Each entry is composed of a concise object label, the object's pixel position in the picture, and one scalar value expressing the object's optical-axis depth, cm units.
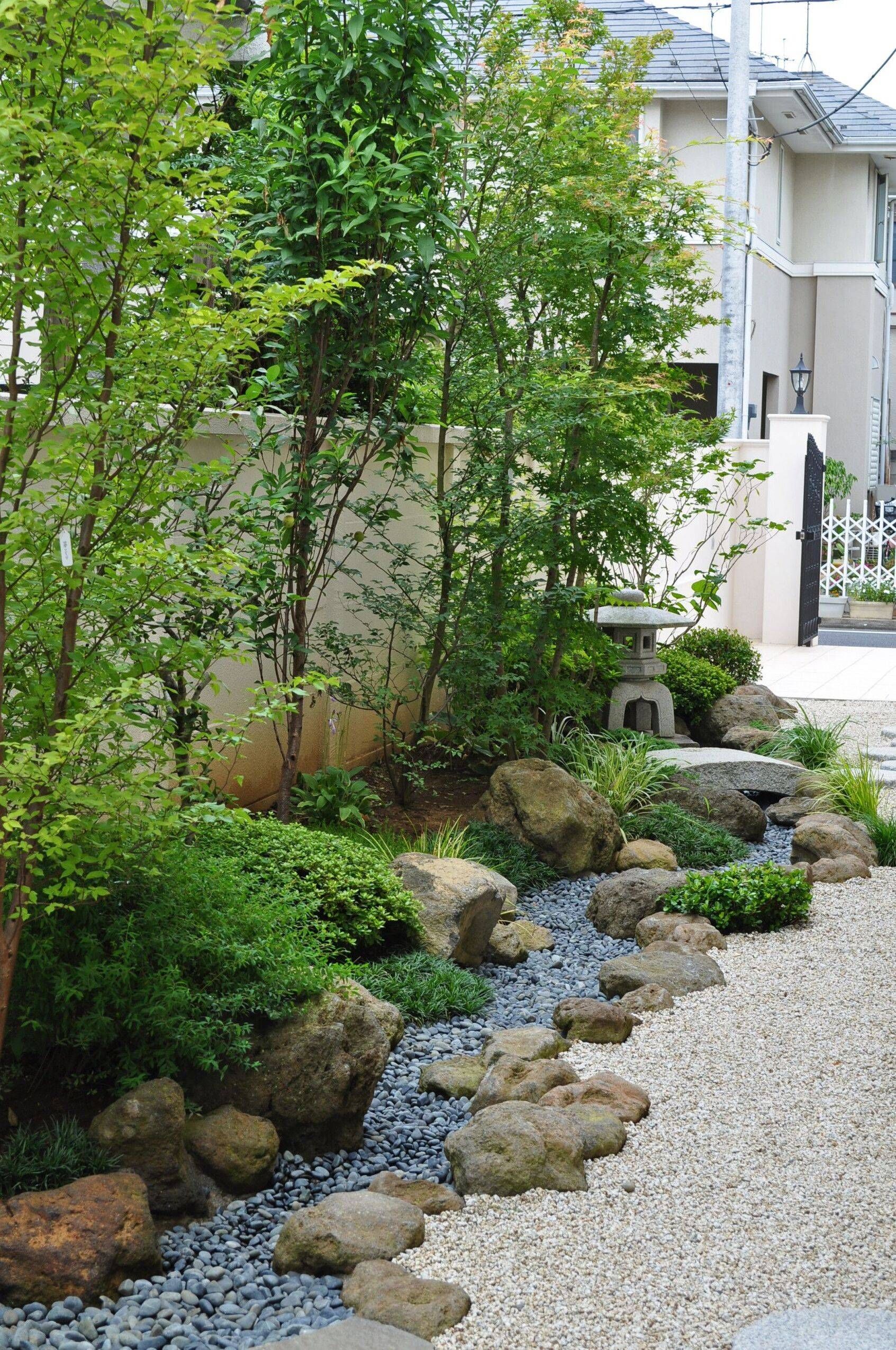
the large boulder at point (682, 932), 505
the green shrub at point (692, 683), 904
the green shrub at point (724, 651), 1017
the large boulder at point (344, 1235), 279
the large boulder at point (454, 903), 468
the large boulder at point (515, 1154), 309
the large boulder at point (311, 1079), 334
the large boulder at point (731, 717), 892
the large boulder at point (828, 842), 629
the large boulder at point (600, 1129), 329
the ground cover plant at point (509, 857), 584
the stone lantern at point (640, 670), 821
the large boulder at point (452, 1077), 379
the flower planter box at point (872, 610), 1788
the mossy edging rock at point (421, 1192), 304
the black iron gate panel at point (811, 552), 1505
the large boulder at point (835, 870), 598
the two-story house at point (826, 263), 2038
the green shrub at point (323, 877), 412
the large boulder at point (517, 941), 502
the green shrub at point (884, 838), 642
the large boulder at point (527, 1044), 388
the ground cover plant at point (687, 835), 634
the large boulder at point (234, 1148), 314
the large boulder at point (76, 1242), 262
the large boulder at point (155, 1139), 295
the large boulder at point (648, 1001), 440
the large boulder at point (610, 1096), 350
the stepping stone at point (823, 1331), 245
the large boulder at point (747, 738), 841
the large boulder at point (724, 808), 683
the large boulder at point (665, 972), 461
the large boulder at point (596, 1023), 413
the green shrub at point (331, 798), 559
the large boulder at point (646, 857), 614
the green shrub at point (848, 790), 687
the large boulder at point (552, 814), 601
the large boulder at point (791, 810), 714
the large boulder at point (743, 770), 734
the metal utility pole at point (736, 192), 1409
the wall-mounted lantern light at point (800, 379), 1853
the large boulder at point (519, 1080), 356
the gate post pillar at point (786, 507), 1505
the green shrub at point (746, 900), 527
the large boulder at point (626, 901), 540
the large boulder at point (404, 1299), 255
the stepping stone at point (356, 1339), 246
